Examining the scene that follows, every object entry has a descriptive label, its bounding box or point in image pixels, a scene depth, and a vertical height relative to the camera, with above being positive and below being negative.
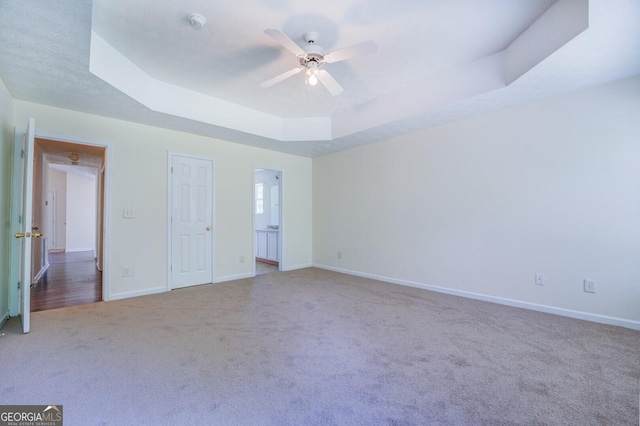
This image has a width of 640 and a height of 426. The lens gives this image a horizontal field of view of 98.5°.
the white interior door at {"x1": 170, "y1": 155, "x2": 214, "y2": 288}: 4.27 -0.11
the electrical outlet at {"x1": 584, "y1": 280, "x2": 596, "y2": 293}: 2.94 -0.75
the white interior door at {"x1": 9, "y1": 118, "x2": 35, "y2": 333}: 2.84 +0.04
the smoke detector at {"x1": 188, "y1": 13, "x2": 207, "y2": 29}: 2.28 +1.63
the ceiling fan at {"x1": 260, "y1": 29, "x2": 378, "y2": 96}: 2.24 +1.40
